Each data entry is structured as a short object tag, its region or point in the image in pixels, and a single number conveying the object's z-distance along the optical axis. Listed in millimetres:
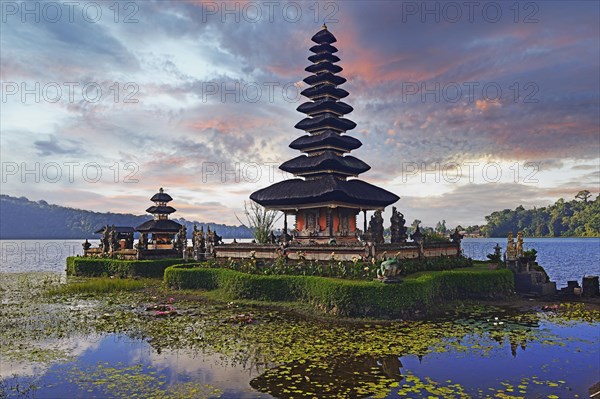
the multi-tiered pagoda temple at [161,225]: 48406
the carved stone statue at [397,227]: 30250
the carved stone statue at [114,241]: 42906
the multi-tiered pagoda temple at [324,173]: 32250
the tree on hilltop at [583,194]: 146250
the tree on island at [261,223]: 42138
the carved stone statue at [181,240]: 42881
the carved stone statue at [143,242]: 40678
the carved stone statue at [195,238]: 35131
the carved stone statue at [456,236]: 30859
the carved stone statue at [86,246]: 45406
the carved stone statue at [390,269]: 18578
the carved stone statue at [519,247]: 27634
